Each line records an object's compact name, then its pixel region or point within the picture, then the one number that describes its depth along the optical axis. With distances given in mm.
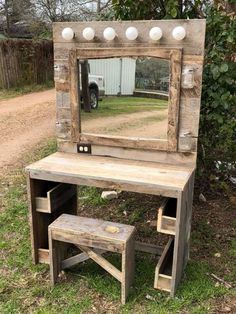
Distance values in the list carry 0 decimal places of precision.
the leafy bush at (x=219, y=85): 2255
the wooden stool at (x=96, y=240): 1801
